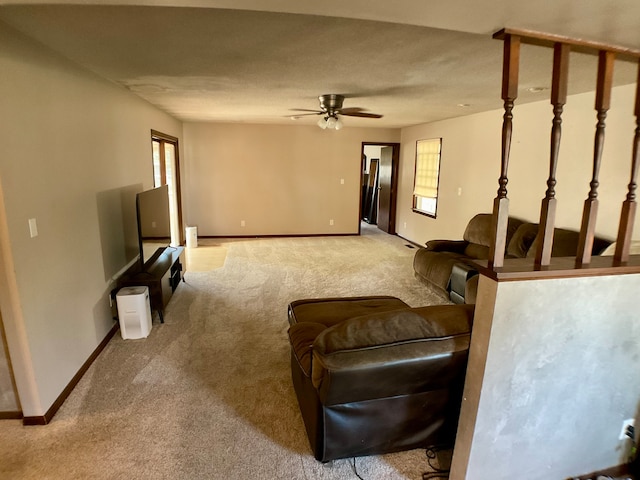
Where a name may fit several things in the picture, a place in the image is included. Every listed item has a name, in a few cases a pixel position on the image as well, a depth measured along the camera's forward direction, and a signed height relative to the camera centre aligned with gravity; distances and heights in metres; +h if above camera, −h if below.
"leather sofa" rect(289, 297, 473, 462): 1.57 -0.95
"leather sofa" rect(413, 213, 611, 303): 3.41 -0.90
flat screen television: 3.51 -0.53
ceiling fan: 3.85 +0.70
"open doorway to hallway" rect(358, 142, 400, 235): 7.97 -0.28
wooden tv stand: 3.42 -1.03
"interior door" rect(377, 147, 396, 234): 8.03 -0.43
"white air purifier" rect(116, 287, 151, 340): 3.15 -1.22
